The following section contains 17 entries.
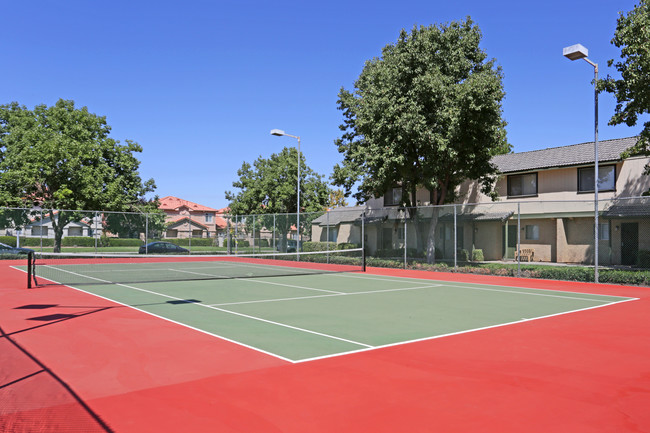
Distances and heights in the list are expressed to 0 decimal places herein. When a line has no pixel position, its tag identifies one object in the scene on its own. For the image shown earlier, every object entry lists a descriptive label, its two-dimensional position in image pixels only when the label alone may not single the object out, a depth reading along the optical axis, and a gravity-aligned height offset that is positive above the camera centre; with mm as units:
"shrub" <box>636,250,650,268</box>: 24770 -1285
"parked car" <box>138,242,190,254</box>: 34469 -1508
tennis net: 19516 -2101
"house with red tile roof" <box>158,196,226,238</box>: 96000 +3674
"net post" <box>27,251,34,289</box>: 15098 -1620
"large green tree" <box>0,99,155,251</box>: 35625 +5012
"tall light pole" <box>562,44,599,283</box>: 16203 +6079
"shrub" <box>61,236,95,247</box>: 38669 -1186
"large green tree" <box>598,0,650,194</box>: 17484 +6197
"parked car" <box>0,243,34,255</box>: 29098 -1437
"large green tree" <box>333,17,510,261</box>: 23812 +6157
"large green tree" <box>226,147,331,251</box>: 50569 +4570
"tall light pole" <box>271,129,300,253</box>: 28328 +5709
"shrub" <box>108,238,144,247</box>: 32653 -987
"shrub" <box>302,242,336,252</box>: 35844 -1224
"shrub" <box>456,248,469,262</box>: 30828 -1459
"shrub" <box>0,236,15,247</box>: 29728 -865
